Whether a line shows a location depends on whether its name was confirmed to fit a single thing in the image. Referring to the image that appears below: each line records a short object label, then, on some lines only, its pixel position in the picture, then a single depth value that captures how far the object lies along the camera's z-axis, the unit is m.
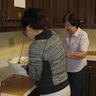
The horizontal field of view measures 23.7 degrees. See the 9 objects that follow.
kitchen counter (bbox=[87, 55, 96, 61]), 3.21
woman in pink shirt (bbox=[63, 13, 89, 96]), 2.60
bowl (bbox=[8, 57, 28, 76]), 1.98
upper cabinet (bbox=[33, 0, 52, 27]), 2.32
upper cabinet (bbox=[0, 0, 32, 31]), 1.64
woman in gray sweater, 1.77
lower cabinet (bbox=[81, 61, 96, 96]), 3.21
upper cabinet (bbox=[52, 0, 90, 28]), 3.07
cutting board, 1.87
